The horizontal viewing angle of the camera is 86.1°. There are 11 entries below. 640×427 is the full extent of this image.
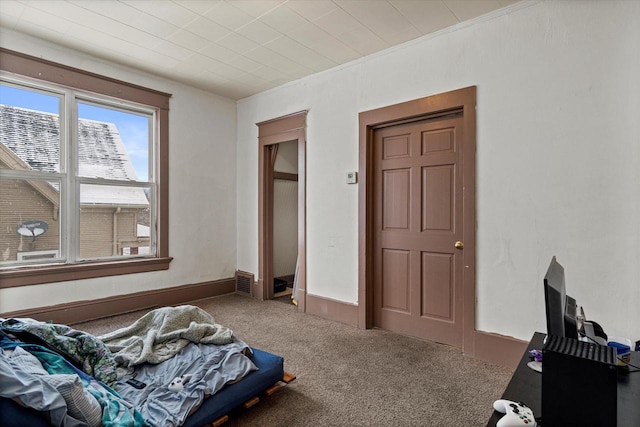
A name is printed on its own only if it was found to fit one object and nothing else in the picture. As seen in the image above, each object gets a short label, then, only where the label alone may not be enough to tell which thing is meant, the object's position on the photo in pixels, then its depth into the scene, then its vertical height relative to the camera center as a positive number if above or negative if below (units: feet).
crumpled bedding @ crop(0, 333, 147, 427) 4.03 -2.38
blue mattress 3.91 -3.40
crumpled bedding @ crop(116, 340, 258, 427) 5.71 -3.21
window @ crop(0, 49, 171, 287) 10.85 +1.32
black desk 3.45 -2.11
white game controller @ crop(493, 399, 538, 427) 3.26 -2.00
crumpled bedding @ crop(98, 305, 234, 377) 7.14 -2.84
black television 3.87 -1.16
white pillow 4.49 -2.51
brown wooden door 10.23 -0.56
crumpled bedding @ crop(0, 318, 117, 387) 5.84 -2.43
